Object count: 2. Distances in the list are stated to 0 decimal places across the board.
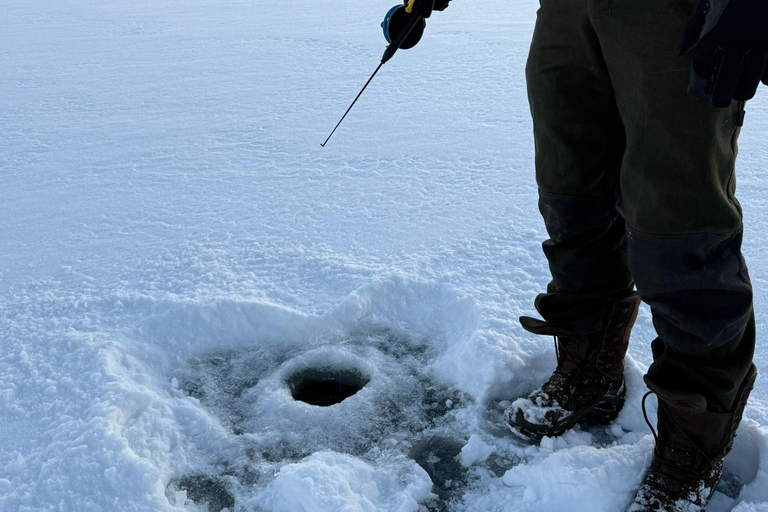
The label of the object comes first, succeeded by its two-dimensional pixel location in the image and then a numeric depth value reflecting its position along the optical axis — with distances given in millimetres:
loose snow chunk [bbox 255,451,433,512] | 1356
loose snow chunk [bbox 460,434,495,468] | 1516
